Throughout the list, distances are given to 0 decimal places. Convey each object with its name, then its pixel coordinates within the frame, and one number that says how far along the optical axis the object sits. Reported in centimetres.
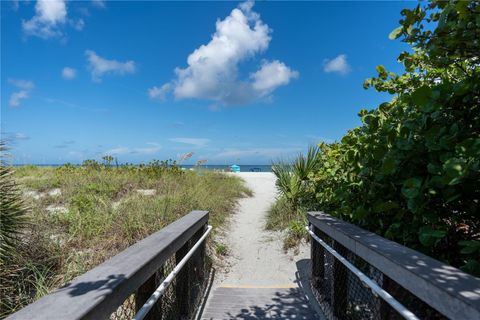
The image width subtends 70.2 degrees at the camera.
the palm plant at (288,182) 800
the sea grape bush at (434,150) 203
